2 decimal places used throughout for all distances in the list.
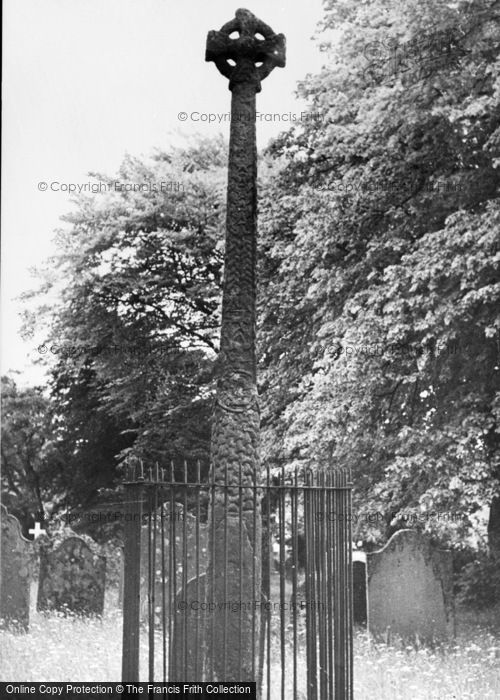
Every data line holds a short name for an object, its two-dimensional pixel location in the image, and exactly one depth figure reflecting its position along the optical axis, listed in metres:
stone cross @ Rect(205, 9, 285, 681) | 6.12
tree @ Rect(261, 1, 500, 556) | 11.84
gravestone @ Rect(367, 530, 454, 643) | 10.73
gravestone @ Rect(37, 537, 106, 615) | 11.72
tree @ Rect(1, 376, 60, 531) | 17.39
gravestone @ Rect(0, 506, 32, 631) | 11.30
